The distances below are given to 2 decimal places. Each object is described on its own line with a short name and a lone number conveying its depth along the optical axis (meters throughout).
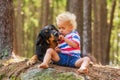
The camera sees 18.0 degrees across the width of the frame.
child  6.79
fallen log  6.80
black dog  6.78
